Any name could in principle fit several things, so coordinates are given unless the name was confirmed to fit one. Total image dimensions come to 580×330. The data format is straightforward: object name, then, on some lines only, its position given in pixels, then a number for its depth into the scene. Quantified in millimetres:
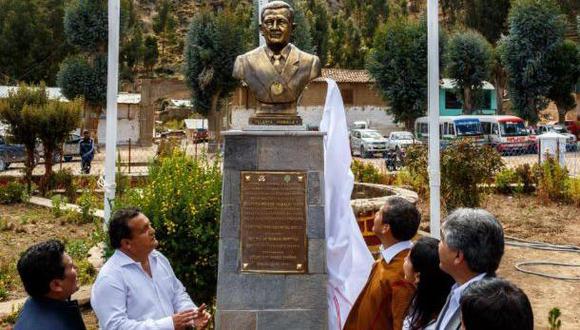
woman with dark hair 2697
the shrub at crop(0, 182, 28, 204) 12398
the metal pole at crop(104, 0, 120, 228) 6234
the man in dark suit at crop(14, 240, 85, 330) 2539
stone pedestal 4262
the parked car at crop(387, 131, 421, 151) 25206
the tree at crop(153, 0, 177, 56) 62000
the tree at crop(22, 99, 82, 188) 12992
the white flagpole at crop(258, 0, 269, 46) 6732
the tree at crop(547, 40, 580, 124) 30891
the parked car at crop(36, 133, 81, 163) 24031
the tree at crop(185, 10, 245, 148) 29422
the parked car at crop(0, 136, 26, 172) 20688
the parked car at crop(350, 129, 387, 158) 26953
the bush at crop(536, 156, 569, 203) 12469
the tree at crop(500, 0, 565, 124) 30656
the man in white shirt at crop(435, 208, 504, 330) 2412
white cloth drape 4266
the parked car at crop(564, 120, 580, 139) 32775
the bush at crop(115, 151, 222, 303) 5305
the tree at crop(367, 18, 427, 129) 29438
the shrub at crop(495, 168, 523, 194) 13672
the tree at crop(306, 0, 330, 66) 43875
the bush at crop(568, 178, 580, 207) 12297
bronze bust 4535
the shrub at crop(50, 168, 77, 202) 13430
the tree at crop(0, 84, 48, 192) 13133
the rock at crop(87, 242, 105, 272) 7354
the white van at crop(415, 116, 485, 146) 26312
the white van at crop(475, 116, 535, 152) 25734
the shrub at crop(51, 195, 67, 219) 10773
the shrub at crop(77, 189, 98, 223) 10297
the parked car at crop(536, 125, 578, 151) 26094
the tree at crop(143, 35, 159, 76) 54681
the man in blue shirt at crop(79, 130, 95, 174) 17250
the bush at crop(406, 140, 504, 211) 10320
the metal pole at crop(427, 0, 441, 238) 6605
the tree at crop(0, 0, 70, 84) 43656
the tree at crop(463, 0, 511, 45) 43438
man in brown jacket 3090
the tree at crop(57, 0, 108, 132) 28531
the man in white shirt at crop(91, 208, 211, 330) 2855
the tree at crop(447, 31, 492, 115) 31484
